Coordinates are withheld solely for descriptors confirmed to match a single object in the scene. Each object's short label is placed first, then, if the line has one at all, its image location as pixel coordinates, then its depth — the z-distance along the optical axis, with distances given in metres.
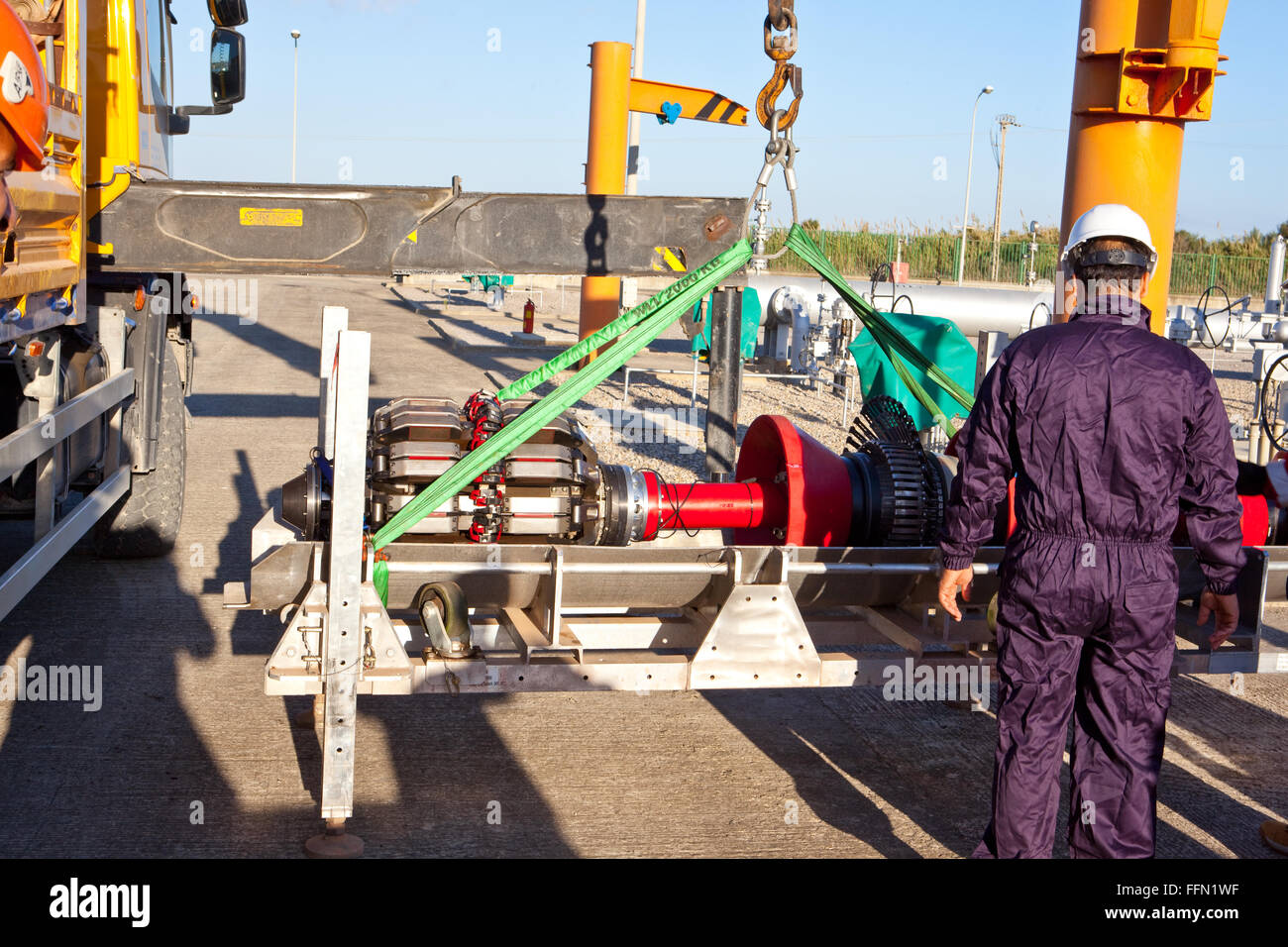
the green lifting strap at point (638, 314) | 4.48
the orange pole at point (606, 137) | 16.31
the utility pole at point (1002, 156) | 49.61
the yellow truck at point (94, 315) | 4.55
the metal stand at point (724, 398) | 6.85
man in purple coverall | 3.24
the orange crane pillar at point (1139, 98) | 5.30
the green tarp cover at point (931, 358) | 10.63
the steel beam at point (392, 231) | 5.75
